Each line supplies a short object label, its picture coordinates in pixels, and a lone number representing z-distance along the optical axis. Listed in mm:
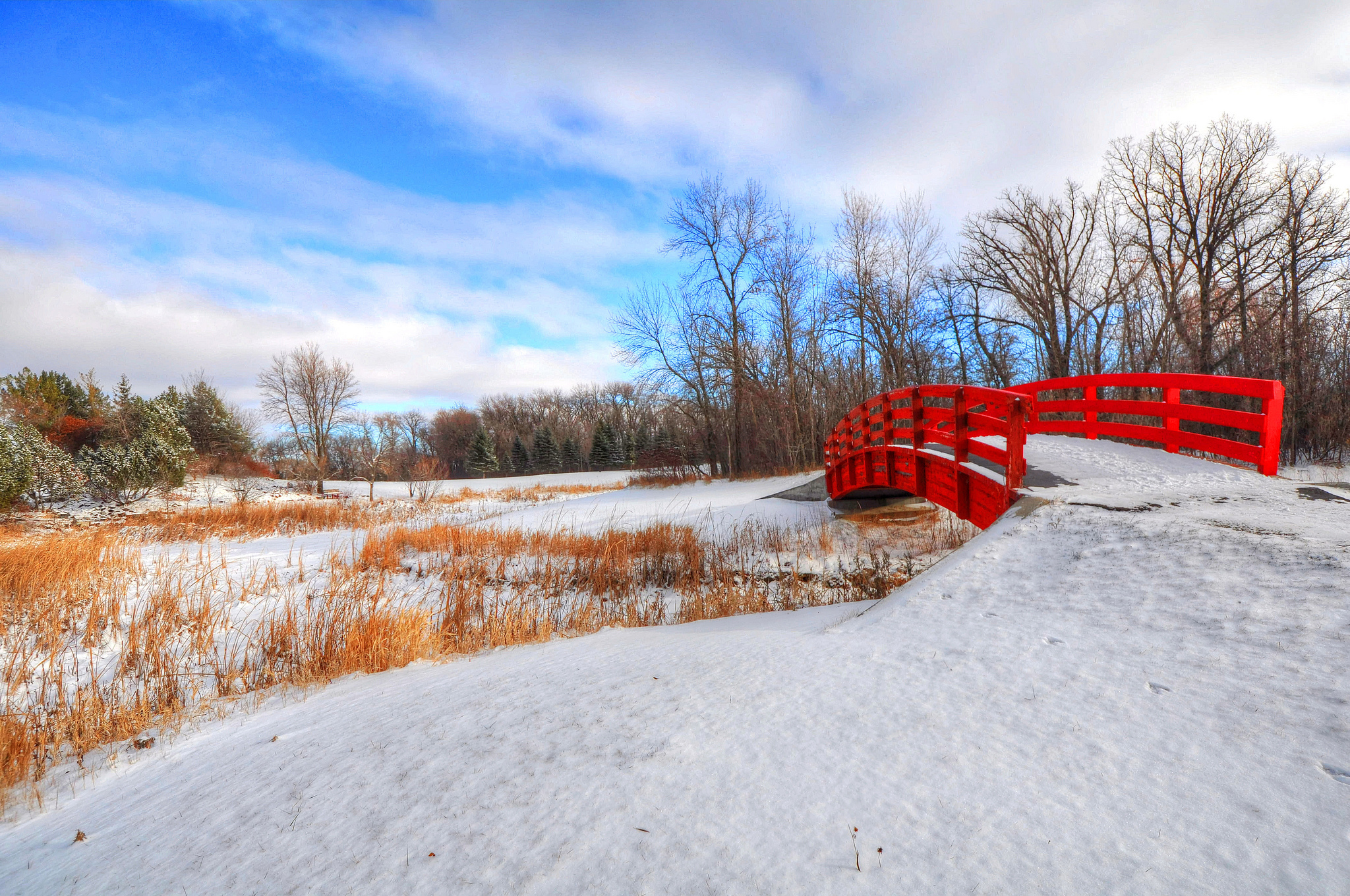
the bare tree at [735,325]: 22594
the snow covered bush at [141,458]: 17438
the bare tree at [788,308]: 22422
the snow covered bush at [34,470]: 14180
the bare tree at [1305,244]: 16219
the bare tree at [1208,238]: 17281
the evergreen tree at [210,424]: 29609
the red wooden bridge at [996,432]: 5152
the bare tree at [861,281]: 22672
